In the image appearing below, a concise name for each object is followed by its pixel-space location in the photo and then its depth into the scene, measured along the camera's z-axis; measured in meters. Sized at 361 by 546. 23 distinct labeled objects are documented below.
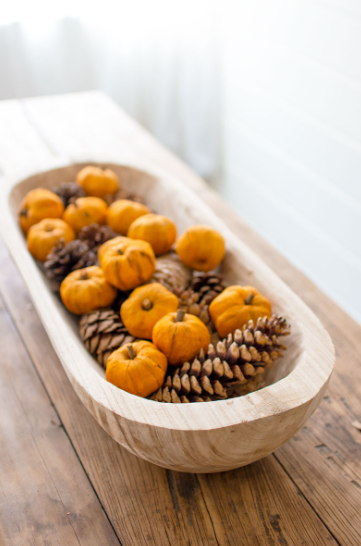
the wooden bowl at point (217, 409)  0.49
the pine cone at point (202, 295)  0.73
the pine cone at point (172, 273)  0.77
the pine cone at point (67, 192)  0.98
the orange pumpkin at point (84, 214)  0.92
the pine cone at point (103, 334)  0.69
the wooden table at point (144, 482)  0.56
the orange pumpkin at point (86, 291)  0.74
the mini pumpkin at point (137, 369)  0.59
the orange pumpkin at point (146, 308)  0.69
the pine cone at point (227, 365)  0.59
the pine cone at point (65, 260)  0.82
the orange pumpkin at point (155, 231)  0.82
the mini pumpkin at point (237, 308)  0.67
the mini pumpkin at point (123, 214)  0.90
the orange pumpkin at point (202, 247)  0.79
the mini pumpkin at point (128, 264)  0.73
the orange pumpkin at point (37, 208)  0.90
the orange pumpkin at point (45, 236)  0.84
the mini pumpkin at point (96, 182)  0.99
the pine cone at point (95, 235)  0.88
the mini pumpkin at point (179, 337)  0.63
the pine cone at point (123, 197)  0.99
